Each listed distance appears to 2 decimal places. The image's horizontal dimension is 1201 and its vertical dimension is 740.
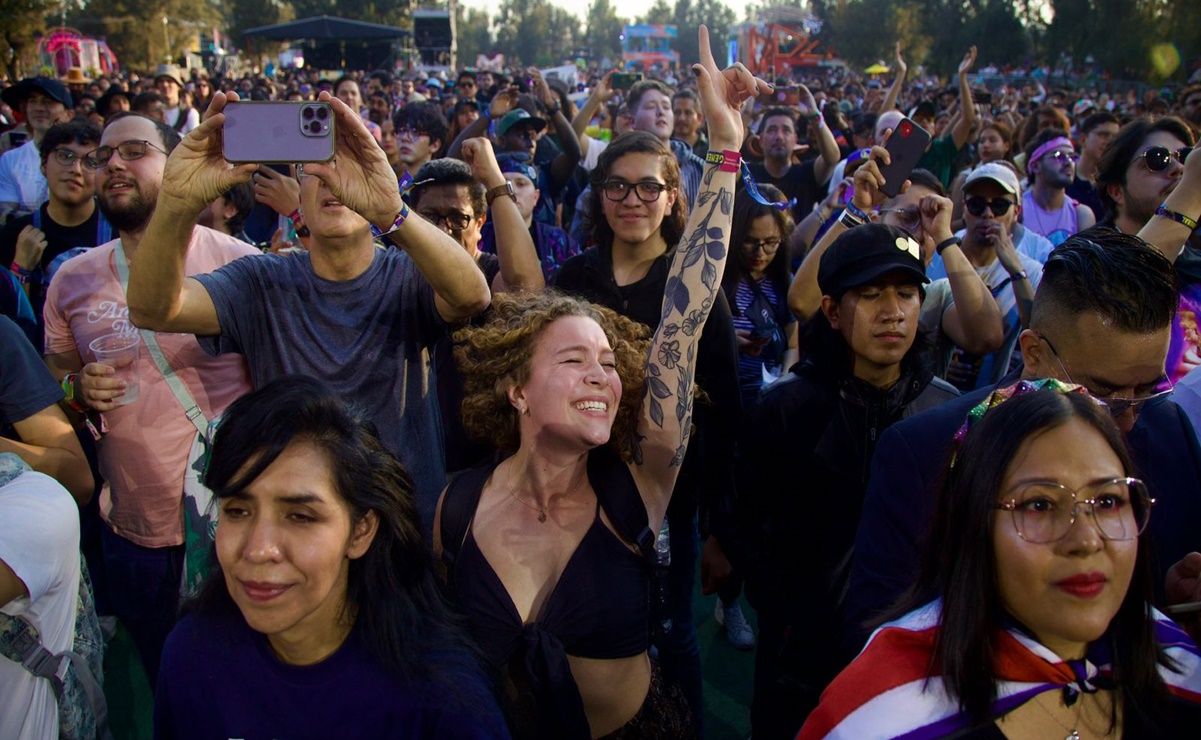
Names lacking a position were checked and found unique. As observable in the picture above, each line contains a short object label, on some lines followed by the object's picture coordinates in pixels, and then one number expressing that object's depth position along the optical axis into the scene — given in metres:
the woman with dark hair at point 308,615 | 1.70
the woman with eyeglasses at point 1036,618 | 1.47
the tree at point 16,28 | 19.73
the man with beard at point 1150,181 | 3.22
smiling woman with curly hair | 2.08
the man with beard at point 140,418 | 2.98
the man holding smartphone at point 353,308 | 2.40
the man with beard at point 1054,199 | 5.66
